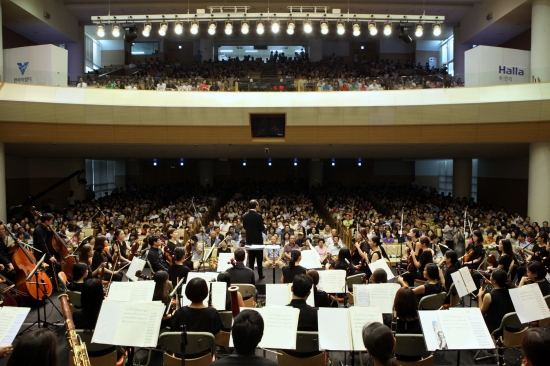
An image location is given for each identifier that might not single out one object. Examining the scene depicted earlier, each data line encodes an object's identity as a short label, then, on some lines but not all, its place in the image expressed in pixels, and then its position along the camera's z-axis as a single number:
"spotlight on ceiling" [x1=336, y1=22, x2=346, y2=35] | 14.24
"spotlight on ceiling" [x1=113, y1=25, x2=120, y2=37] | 14.57
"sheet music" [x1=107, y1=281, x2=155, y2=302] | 5.11
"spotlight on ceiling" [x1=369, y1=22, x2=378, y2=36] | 14.38
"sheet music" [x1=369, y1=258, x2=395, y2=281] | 6.25
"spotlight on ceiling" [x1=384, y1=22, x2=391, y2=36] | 14.30
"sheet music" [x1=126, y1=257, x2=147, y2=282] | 6.40
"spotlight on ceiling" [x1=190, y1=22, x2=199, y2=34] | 14.02
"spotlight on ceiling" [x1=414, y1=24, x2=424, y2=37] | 14.42
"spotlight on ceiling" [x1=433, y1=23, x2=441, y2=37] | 14.21
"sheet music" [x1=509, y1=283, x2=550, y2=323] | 4.71
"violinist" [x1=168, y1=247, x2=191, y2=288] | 6.30
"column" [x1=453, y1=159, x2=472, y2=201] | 20.78
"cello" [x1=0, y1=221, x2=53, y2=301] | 6.89
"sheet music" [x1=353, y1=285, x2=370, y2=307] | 4.82
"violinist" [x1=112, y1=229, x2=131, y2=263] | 8.17
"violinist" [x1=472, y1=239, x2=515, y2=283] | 6.80
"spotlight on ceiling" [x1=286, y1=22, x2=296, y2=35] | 14.11
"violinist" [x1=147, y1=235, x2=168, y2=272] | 7.22
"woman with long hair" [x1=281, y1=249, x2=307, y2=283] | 6.51
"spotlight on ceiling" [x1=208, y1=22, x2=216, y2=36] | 14.21
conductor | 8.70
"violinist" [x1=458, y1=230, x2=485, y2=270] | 8.24
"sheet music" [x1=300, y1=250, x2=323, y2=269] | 7.18
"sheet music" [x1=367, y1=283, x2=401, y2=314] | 4.89
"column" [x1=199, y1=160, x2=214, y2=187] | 23.91
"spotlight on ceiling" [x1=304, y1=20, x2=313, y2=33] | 14.24
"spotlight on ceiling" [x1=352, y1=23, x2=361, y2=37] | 14.30
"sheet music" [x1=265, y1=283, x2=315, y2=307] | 5.02
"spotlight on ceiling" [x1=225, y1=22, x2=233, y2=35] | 14.23
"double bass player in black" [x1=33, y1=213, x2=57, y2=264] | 7.48
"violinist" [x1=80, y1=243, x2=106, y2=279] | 6.61
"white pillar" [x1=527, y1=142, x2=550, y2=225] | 14.40
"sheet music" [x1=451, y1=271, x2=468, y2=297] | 5.49
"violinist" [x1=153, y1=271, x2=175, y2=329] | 5.06
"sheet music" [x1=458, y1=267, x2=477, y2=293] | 5.56
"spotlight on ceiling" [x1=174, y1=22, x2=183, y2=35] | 14.41
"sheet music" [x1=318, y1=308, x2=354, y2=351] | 3.83
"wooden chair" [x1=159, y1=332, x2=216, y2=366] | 3.97
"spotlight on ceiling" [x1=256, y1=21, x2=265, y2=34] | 14.38
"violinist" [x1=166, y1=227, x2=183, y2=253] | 8.10
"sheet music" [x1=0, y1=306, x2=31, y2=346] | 3.58
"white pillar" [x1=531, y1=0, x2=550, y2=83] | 14.52
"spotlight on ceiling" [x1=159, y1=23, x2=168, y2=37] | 14.45
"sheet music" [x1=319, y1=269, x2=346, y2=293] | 6.09
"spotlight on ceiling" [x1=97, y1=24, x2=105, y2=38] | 14.86
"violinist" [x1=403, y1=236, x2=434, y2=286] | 6.74
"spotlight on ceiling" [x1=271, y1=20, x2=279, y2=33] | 14.23
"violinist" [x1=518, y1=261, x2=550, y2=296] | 5.70
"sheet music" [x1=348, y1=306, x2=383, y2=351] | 3.84
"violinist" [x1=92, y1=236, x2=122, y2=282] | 7.09
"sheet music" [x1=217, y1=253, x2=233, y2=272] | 7.24
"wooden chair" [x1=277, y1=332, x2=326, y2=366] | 4.11
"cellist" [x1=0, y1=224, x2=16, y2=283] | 7.03
